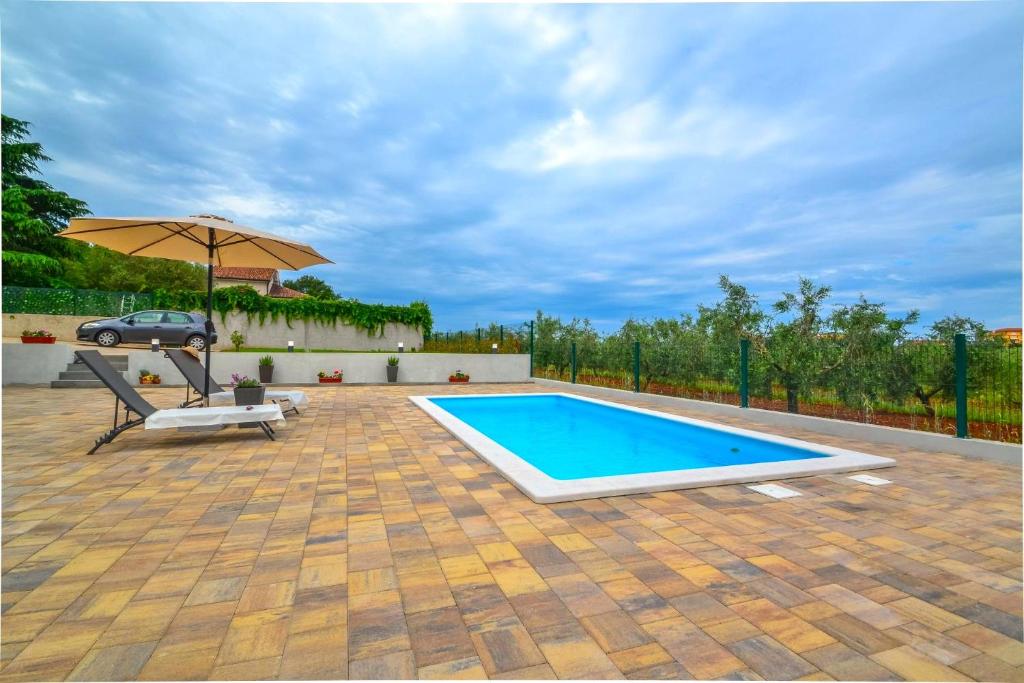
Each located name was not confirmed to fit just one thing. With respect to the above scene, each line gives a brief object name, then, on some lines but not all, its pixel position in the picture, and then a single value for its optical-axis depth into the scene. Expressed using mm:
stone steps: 11891
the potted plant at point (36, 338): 12609
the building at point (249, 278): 32469
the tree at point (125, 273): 29516
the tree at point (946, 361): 6184
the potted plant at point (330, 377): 14258
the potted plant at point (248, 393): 6445
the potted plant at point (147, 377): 12602
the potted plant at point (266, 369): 13500
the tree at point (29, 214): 19141
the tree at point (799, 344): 8188
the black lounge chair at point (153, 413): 5047
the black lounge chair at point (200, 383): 6752
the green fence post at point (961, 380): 5746
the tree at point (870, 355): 7191
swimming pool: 4047
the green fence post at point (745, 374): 8711
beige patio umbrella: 5895
